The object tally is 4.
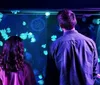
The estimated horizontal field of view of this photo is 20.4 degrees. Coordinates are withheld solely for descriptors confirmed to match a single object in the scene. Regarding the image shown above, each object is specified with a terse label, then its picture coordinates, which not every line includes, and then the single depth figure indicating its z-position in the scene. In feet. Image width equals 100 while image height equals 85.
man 8.17
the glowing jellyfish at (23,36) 10.71
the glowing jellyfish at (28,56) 10.75
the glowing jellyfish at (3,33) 10.80
